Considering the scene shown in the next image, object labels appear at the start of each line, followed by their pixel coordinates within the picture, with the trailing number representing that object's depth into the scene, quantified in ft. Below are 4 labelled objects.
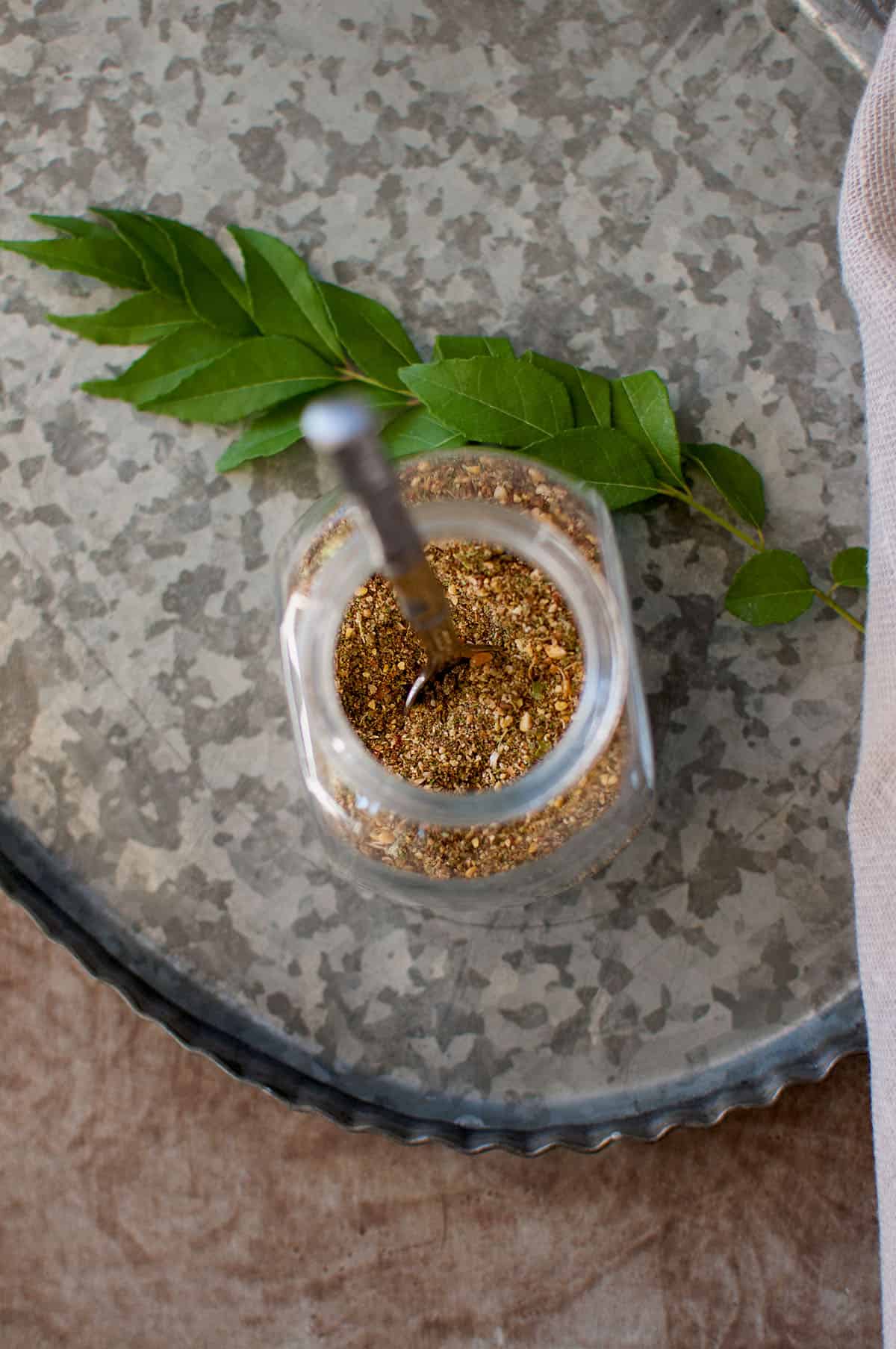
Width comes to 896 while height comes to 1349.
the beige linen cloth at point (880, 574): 1.29
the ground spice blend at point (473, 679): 1.22
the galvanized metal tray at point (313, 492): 1.45
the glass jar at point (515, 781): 1.14
